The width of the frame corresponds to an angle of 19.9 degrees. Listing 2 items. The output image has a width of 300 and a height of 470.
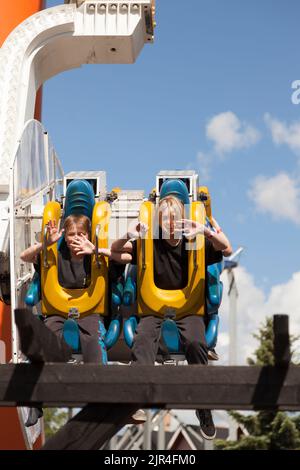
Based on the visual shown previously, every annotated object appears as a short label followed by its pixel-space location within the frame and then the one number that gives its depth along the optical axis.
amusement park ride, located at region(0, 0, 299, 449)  4.18
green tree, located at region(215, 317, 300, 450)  22.03
